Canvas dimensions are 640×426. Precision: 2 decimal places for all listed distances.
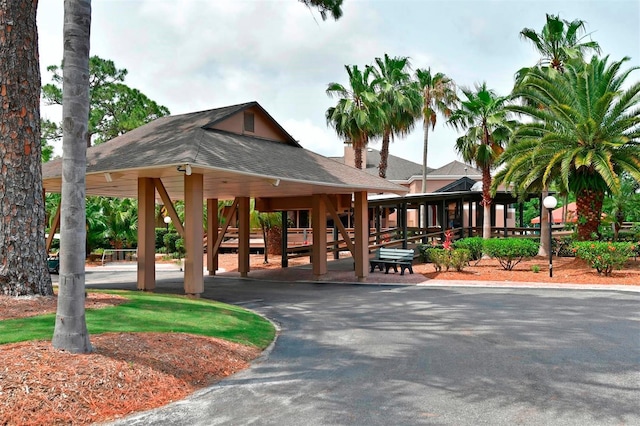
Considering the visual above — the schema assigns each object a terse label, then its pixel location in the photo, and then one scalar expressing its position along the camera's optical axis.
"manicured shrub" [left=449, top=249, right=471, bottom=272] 20.52
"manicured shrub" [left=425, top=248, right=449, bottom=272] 20.91
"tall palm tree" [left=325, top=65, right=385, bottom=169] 29.92
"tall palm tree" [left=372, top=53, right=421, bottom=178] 31.44
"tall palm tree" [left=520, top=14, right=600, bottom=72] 25.28
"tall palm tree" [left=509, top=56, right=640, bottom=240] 19.31
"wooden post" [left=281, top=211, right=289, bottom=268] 26.54
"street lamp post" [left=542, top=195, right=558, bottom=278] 19.10
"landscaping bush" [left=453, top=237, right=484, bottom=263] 24.02
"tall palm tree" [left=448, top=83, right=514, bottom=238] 25.66
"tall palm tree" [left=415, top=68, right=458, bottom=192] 34.59
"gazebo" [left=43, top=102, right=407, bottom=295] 13.54
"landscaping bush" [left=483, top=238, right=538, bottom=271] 20.98
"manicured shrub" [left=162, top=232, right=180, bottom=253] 35.28
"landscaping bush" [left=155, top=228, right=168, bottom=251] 37.88
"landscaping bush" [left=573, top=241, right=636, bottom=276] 18.62
